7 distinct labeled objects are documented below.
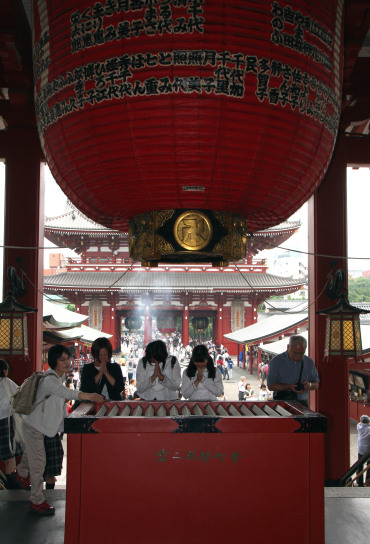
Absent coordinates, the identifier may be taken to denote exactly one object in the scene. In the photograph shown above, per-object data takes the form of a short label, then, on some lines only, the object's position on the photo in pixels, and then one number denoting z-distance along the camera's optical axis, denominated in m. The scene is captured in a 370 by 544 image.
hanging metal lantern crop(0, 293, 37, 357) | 3.62
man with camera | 3.38
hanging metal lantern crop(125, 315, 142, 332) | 19.52
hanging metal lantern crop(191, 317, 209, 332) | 20.58
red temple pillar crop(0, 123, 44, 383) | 4.13
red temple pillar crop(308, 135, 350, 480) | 4.11
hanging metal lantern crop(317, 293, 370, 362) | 3.73
